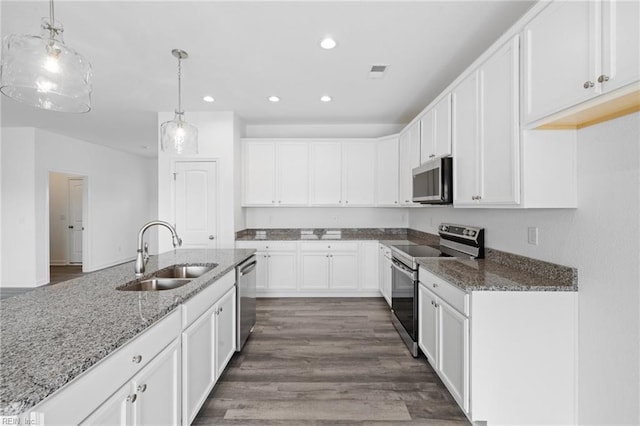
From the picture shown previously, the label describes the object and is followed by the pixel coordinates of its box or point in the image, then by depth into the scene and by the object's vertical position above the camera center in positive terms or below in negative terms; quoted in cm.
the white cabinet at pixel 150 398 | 108 -78
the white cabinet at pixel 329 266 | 452 -83
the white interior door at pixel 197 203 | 434 +12
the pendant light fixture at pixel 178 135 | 272 +70
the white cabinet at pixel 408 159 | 365 +70
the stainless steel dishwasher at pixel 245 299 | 270 -86
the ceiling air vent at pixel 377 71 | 295 +143
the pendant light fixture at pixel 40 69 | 148 +73
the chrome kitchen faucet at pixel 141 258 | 204 -32
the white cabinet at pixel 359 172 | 476 +63
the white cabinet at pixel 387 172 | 461 +62
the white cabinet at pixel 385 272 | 396 -84
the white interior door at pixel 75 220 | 723 -21
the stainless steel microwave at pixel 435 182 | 270 +30
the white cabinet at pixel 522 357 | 173 -85
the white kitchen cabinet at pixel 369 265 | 452 -81
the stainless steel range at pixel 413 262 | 270 -50
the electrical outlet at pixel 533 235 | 210 -17
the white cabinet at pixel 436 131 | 272 +81
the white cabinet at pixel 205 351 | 168 -94
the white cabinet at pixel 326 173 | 476 +62
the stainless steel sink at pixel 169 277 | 197 -50
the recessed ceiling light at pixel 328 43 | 245 +141
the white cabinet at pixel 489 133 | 183 +56
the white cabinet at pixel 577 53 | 119 +73
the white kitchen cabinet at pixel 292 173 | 475 +62
